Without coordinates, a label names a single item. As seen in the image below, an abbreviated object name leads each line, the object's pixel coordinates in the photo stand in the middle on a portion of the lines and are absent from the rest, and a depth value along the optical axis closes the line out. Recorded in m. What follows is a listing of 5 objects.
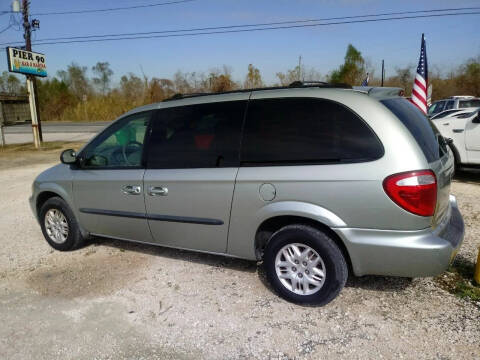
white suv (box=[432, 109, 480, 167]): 7.61
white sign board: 15.04
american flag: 8.61
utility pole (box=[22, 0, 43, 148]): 16.09
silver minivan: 2.77
